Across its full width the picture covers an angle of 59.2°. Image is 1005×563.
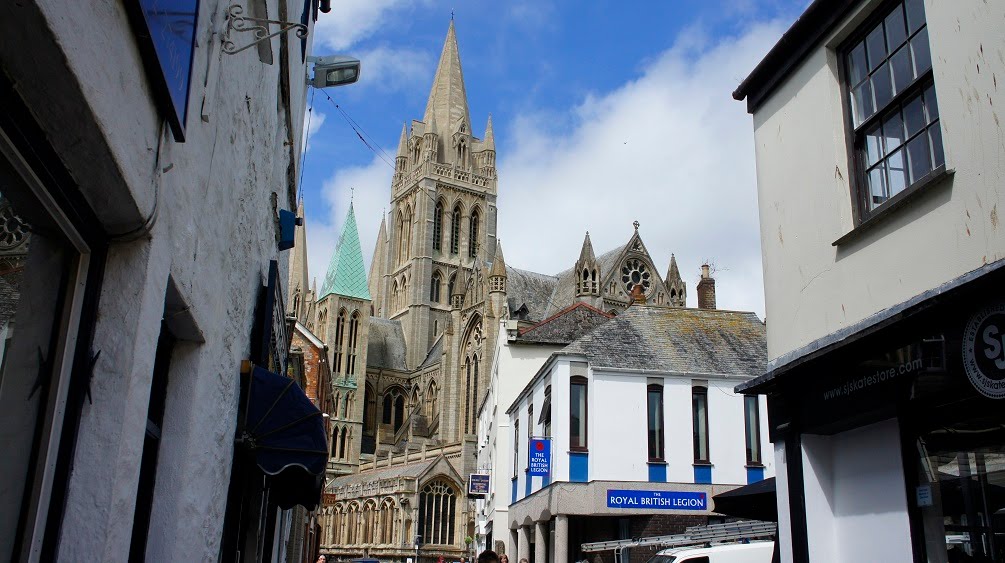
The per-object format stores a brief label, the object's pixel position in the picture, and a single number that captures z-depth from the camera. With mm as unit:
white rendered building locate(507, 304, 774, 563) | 21344
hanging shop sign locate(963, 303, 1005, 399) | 5301
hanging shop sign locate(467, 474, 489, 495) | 33906
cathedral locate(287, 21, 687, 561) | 60625
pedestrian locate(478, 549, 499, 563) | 7145
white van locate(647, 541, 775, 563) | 12625
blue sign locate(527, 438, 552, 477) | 21703
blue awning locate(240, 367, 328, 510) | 6750
